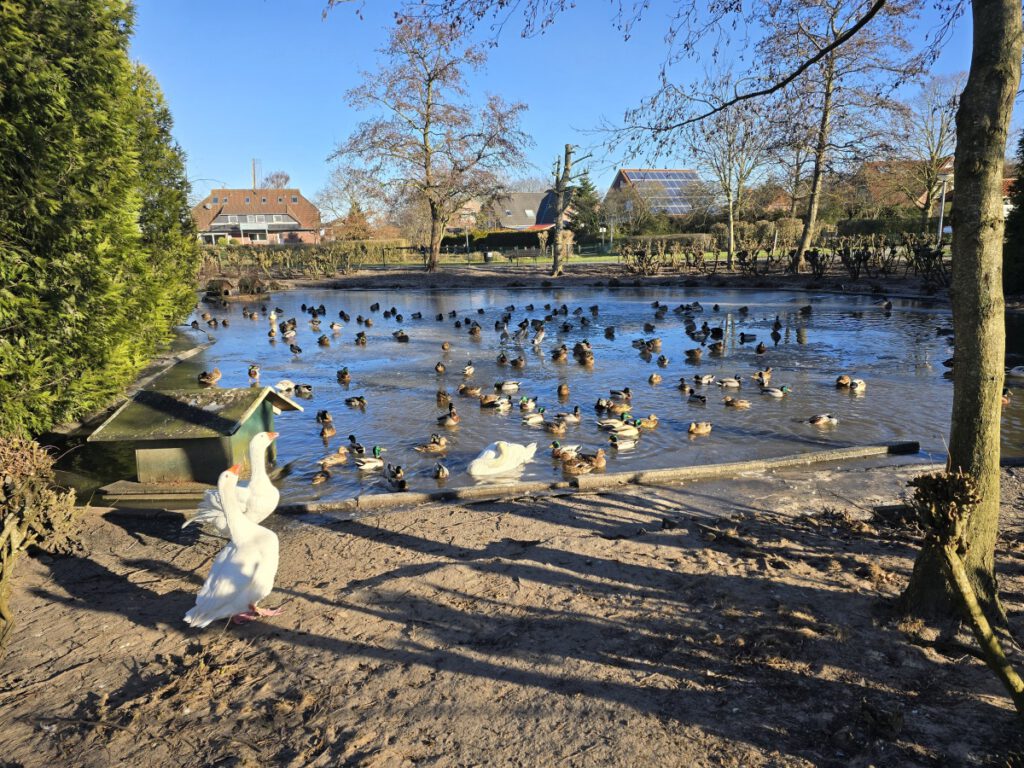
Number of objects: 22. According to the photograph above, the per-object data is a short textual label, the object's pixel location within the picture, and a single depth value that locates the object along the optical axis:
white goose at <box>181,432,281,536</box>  5.81
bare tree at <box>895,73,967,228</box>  45.09
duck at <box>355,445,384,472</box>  9.36
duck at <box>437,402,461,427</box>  11.63
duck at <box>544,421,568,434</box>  11.32
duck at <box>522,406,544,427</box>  11.59
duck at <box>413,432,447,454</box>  10.29
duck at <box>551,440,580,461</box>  9.60
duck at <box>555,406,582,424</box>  11.63
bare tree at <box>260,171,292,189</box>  110.06
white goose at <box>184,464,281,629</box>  4.81
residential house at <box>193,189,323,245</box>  88.75
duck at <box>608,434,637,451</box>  10.30
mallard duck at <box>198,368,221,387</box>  14.15
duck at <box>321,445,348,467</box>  9.48
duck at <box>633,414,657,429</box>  11.21
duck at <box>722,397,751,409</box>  12.41
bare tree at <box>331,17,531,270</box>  42.56
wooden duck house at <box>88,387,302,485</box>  8.15
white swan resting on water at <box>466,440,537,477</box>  9.13
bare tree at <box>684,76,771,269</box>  39.72
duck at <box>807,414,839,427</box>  11.05
